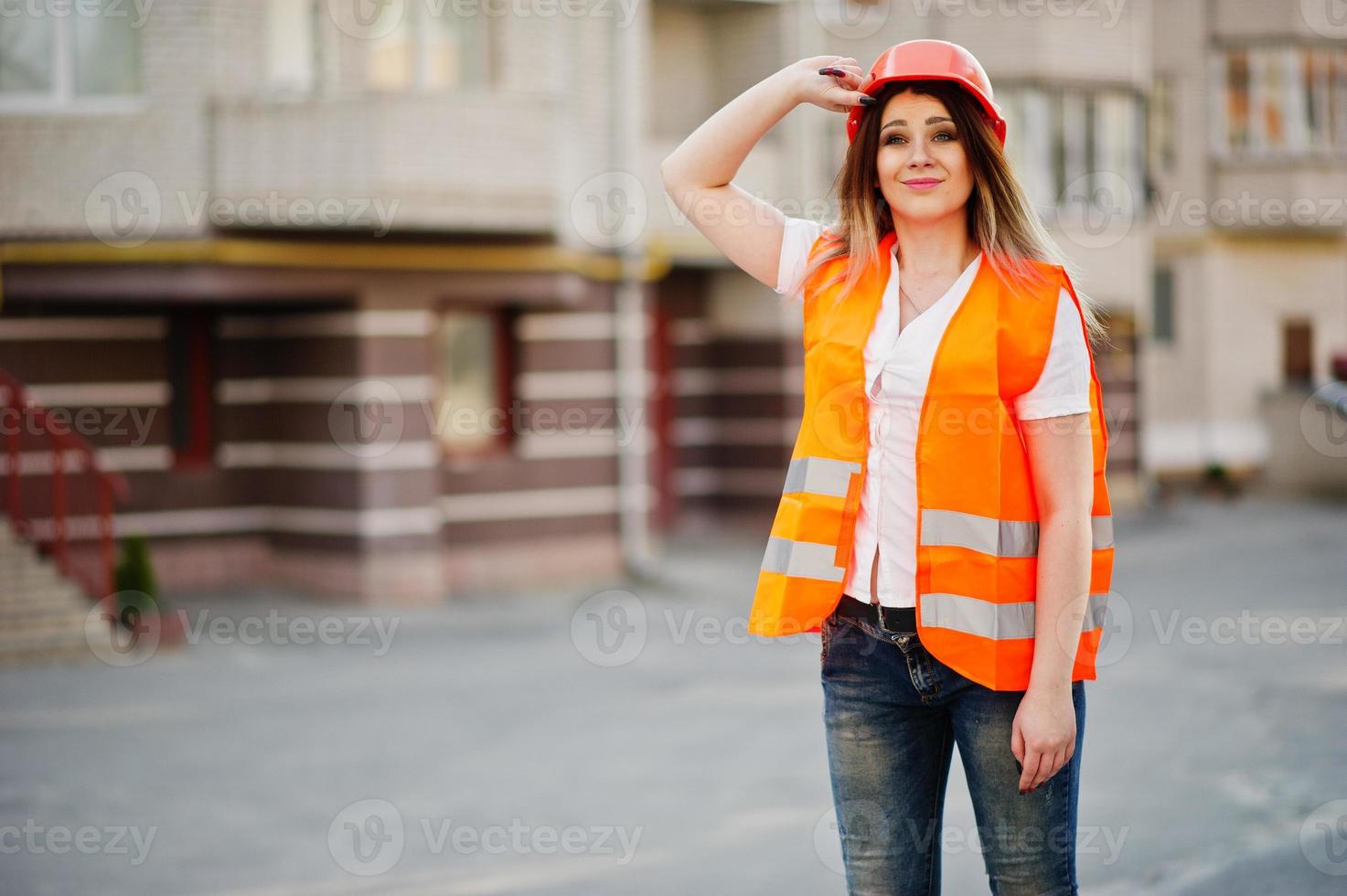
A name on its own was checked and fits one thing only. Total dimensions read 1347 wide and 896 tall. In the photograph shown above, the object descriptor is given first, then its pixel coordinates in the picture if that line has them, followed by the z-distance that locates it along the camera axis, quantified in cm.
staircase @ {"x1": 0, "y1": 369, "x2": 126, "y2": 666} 1149
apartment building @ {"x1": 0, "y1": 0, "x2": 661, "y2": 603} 1344
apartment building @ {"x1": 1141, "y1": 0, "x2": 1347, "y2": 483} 2539
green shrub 1198
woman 291
